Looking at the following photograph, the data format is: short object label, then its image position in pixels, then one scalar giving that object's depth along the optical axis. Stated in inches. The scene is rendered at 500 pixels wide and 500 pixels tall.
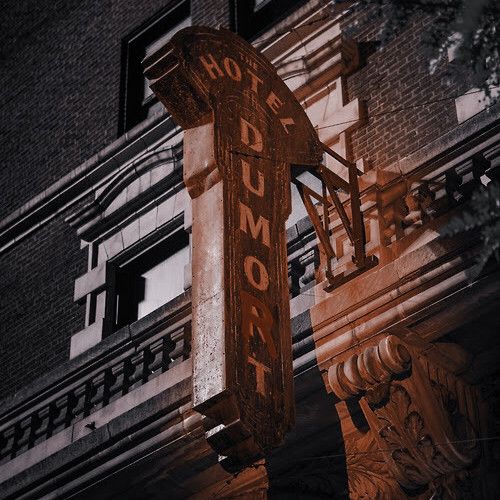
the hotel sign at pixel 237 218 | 362.0
